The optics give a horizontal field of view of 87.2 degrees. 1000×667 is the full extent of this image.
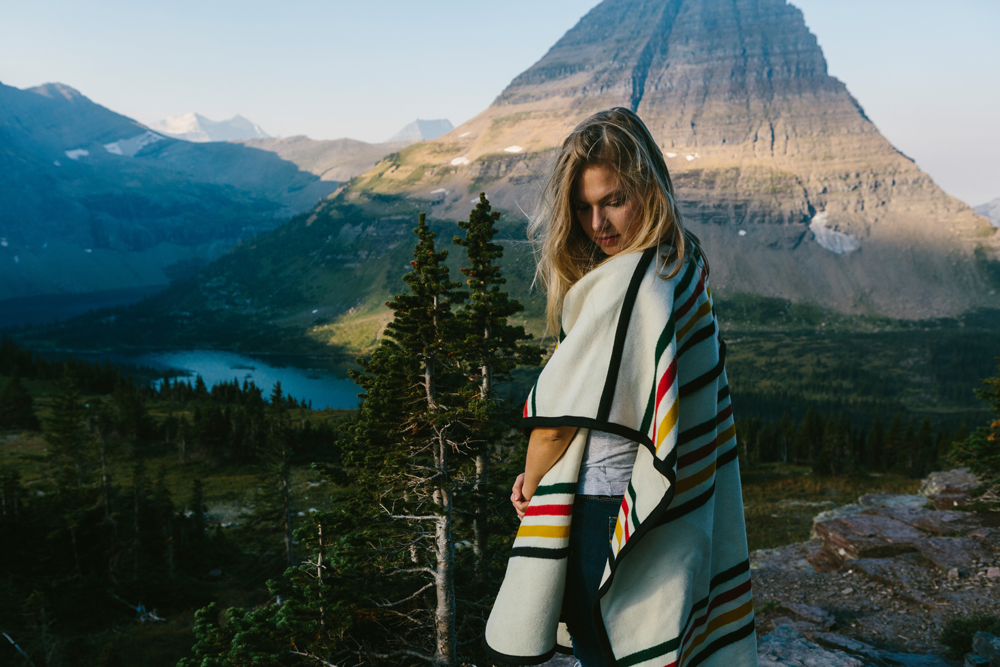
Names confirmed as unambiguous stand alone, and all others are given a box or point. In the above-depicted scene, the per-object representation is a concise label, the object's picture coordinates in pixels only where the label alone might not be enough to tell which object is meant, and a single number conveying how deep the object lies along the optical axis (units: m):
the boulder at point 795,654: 5.74
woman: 1.86
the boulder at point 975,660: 6.32
